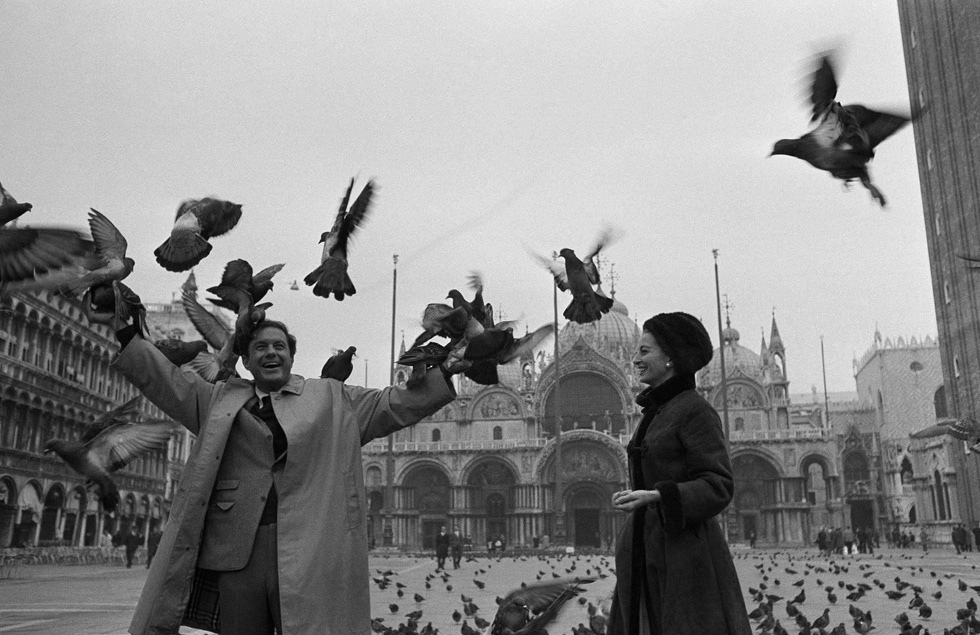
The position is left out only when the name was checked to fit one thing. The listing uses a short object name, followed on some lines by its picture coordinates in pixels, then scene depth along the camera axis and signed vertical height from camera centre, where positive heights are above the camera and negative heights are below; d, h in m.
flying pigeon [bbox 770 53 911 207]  5.02 +2.27
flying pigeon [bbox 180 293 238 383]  5.92 +1.27
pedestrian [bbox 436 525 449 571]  25.72 -0.83
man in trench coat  3.51 +0.14
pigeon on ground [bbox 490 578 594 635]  4.85 -0.50
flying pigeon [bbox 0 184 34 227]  5.20 +1.84
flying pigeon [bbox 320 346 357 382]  4.68 +0.82
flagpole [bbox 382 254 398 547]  39.33 +0.59
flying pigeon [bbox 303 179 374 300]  5.39 +1.68
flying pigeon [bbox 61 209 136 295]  4.30 +1.38
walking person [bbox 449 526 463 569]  26.64 -1.00
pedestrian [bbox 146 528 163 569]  20.71 -0.65
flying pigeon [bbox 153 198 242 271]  5.31 +1.80
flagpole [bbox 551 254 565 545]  39.34 +1.34
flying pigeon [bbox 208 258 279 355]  4.98 +1.32
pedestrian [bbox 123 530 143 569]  25.91 -0.80
